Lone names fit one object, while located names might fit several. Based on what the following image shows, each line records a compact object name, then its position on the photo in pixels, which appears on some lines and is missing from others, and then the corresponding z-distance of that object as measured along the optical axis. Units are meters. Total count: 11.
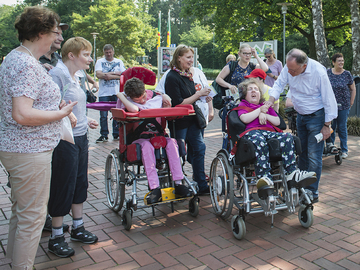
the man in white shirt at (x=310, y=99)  4.17
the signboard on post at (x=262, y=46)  12.51
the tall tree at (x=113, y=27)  36.78
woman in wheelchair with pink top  3.55
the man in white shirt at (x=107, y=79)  8.15
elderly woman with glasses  2.37
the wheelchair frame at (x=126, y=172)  3.70
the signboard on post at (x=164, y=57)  14.50
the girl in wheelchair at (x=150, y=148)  3.75
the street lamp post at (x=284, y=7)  15.36
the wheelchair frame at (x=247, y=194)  3.46
